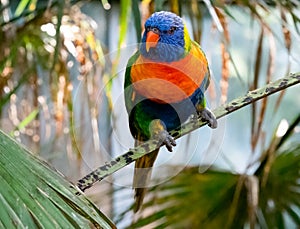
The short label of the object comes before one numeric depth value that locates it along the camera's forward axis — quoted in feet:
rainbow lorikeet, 7.41
